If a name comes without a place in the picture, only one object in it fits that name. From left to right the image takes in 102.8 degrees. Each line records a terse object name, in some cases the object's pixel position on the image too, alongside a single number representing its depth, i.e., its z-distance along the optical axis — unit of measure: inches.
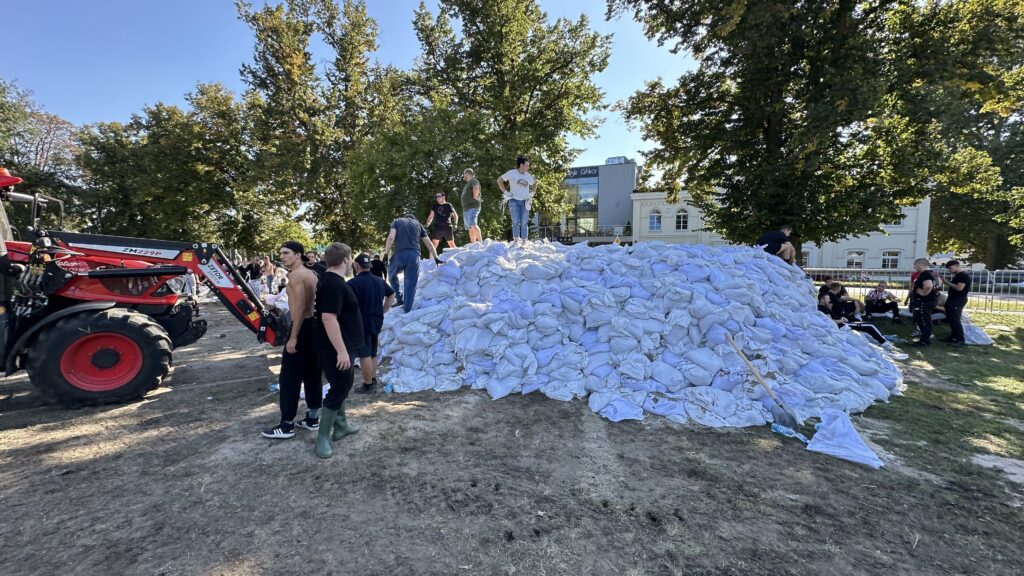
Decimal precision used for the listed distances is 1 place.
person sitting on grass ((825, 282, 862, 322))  345.7
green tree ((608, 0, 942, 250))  410.9
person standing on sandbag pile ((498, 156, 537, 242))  322.3
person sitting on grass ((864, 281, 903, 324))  395.8
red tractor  170.1
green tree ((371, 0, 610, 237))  658.2
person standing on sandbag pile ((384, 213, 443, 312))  235.8
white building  1143.6
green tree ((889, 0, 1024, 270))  391.9
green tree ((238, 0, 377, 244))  821.9
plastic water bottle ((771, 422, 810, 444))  156.7
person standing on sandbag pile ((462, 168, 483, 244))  333.1
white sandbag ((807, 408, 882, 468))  139.6
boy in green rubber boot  128.0
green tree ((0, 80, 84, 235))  782.5
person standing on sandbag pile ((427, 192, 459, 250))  317.4
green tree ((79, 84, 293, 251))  842.8
